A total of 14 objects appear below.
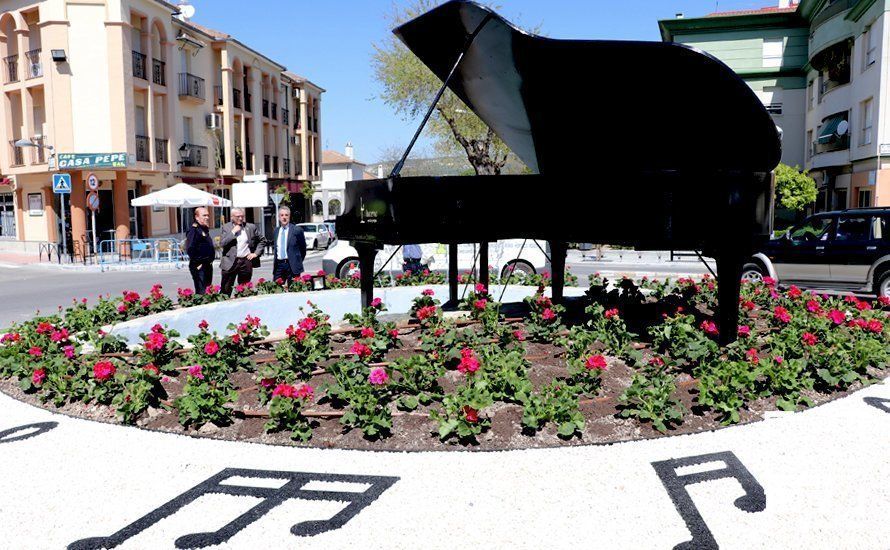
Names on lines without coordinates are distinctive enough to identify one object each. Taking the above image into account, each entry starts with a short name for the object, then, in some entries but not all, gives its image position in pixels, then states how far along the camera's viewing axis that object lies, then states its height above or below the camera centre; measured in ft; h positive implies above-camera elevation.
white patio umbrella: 81.51 +2.70
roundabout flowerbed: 16.96 -4.09
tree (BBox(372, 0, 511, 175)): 106.63 +17.82
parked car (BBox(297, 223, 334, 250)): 110.32 -2.26
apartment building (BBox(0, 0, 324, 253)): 94.63 +15.83
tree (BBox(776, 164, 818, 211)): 100.63 +4.10
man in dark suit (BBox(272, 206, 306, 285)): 36.73 -1.46
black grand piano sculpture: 19.88 +1.88
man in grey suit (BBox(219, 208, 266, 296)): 34.81 -1.34
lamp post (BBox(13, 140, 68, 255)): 89.15 +9.62
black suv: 43.27 -2.14
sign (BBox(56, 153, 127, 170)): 92.73 +7.88
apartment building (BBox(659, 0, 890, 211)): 87.66 +21.90
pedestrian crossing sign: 79.41 +4.34
